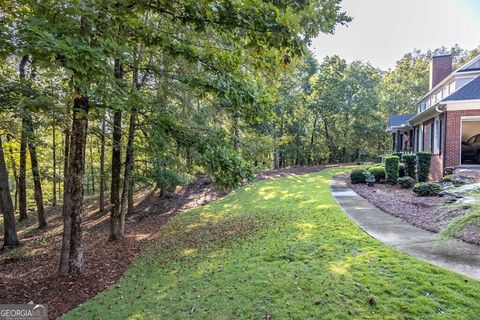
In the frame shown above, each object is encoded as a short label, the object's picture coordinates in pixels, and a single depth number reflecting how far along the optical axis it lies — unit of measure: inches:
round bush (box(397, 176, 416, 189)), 463.2
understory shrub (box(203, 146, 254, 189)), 223.3
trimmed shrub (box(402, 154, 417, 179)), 514.2
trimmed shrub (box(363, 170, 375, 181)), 515.8
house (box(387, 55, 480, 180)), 474.0
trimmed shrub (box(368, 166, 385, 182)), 545.0
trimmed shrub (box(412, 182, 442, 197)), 375.2
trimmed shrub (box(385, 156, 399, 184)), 510.3
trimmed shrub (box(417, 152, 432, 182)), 486.6
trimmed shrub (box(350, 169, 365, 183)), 541.3
